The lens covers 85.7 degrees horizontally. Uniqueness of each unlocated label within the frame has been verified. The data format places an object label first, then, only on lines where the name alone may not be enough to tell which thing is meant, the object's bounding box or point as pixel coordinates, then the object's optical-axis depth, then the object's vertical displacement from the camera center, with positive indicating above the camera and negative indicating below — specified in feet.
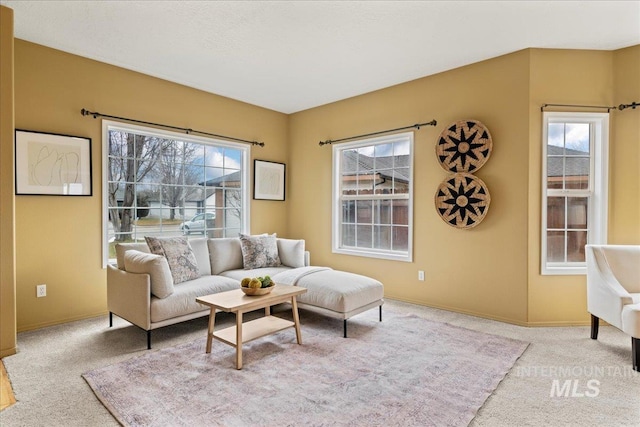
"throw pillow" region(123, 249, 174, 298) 9.67 -1.70
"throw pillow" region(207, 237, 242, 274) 13.35 -1.73
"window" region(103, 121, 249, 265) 12.78 +1.06
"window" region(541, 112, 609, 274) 11.71 +0.70
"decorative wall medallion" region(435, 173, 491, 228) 12.00 +0.38
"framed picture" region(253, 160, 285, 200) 17.20 +1.57
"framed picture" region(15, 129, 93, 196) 10.54 +1.49
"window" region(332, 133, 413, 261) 14.55 +0.61
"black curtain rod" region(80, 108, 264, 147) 11.85 +3.38
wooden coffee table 8.46 -2.65
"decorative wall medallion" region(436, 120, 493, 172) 11.96 +2.31
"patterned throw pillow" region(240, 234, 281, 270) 13.78 -1.69
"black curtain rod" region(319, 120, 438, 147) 13.36 +3.39
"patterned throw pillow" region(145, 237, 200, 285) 11.28 -1.50
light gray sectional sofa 9.70 -2.30
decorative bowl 9.30 -2.18
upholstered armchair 9.09 -1.96
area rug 6.38 -3.77
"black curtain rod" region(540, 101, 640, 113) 11.23 +3.44
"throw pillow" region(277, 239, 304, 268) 14.39 -1.78
